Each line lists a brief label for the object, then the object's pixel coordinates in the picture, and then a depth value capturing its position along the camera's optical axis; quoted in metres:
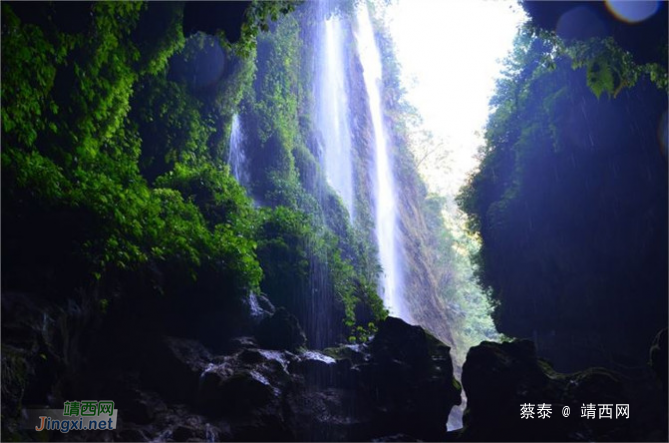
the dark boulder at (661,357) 8.70
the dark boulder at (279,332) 9.66
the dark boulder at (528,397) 9.17
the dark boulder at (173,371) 7.92
